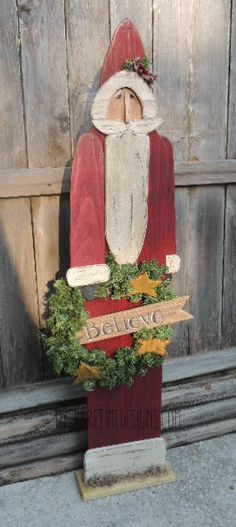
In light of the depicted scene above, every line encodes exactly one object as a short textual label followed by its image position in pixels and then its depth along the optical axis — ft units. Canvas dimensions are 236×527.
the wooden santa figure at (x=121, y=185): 4.71
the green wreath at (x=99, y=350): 5.15
